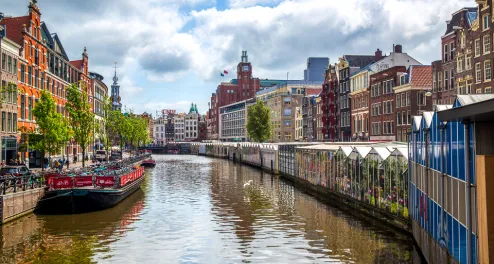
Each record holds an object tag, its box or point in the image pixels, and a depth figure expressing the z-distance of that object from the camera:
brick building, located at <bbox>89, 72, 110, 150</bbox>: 104.31
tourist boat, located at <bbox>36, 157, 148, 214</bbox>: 34.69
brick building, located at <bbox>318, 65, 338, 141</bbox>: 100.06
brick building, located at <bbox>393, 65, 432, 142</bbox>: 68.44
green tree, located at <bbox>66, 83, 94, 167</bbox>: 58.22
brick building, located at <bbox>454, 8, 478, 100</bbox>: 55.59
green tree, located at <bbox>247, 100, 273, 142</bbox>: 120.94
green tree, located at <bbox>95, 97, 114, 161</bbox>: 86.12
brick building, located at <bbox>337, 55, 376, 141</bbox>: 93.69
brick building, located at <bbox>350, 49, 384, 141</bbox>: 84.38
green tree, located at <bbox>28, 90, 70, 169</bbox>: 47.62
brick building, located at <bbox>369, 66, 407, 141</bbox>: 73.69
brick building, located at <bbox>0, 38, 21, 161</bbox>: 48.34
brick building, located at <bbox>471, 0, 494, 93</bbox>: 50.12
